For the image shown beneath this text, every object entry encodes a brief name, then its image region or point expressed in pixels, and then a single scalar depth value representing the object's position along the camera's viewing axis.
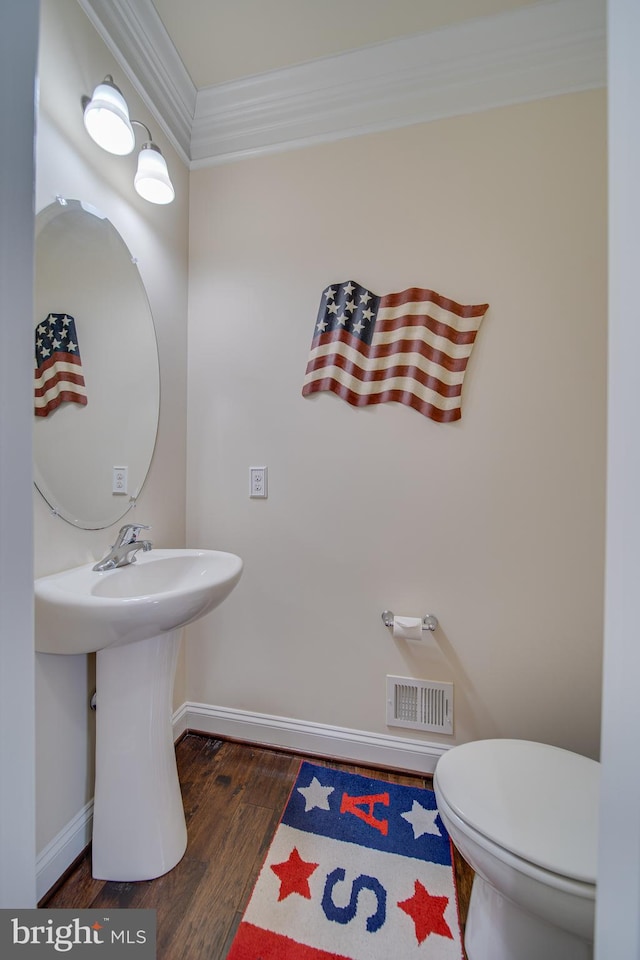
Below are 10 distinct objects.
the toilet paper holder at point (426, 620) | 1.32
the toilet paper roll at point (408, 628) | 1.29
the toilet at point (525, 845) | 0.68
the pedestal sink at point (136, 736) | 0.94
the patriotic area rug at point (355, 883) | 0.85
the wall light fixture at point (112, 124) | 1.03
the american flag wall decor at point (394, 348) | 1.32
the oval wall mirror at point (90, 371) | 0.99
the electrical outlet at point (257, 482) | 1.51
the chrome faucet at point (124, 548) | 1.07
